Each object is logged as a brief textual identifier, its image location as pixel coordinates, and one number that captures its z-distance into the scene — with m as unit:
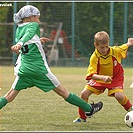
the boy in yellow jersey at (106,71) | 12.25
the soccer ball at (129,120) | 11.36
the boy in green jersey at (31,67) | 11.59
